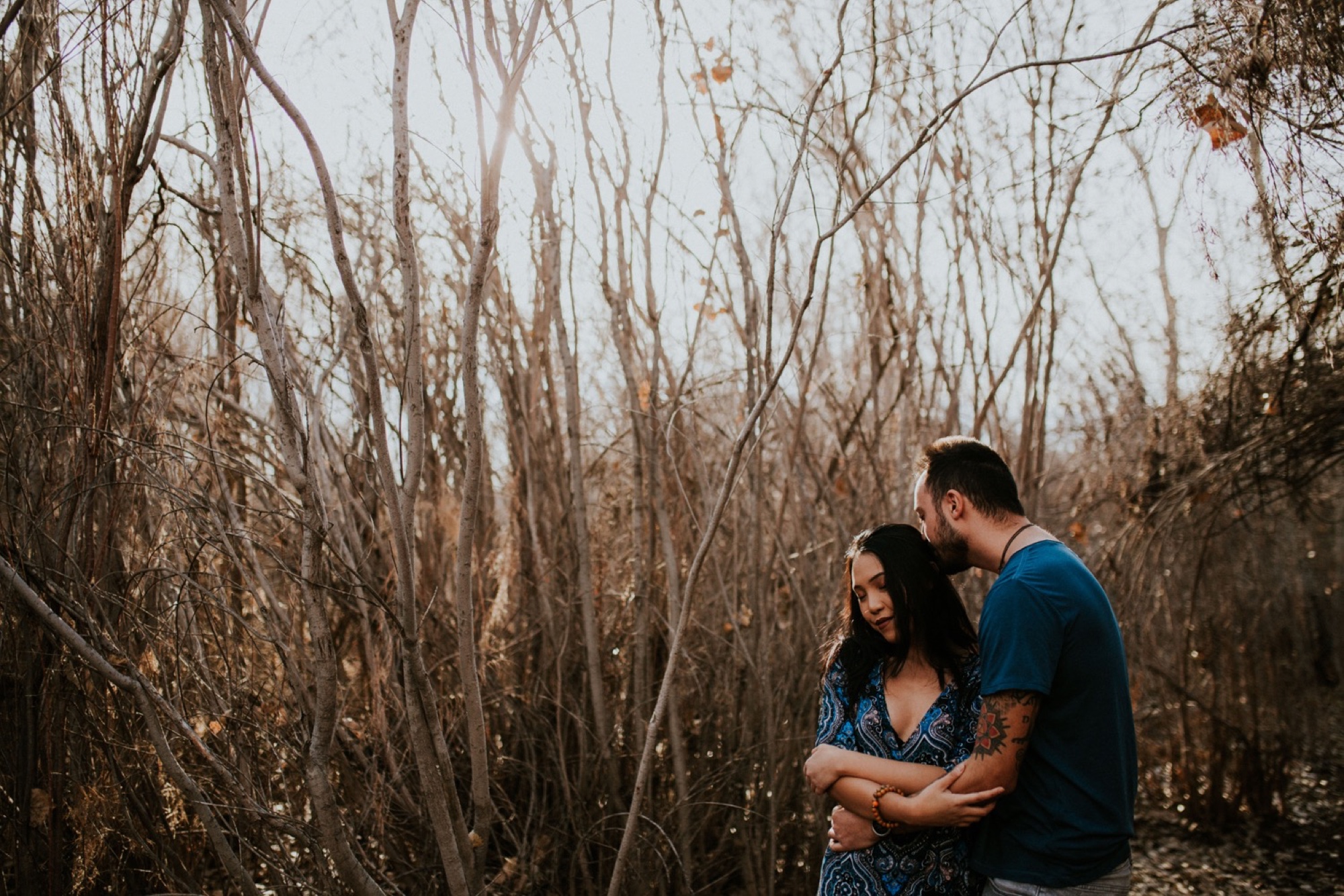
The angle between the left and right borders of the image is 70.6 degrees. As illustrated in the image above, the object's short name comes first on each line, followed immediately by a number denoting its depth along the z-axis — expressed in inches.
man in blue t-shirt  67.7
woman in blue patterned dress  76.4
